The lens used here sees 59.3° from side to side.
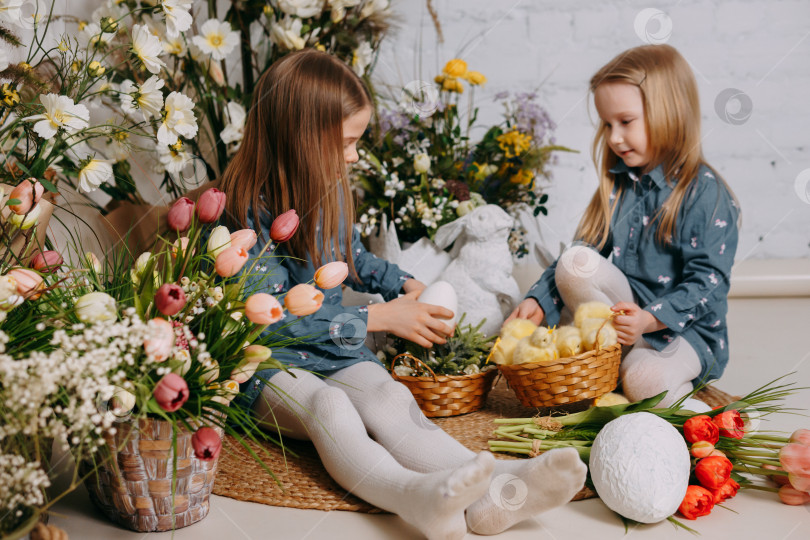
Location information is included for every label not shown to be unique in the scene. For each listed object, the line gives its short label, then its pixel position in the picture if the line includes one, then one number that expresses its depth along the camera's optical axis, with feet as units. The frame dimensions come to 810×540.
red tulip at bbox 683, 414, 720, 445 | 3.33
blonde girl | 4.49
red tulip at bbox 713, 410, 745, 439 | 3.39
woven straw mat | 3.39
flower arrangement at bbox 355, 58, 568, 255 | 5.36
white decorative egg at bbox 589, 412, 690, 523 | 3.03
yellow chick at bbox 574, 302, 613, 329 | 4.29
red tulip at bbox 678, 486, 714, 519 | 3.13
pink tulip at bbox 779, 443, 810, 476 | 3.11
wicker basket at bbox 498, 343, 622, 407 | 3.96
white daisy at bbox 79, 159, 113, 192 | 3.20
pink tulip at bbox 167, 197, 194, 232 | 2.74
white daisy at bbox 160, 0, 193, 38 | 3.29
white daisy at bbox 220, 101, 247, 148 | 5.04
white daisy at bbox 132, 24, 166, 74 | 3.24
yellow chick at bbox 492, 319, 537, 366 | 4.35
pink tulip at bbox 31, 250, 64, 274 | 2.89
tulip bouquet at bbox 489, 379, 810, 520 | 3.15
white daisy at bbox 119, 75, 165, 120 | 3.20
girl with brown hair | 3.33
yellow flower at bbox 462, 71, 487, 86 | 5.64
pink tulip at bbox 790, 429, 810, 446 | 3.18
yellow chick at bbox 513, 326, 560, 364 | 4.14
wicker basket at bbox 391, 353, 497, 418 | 4.32
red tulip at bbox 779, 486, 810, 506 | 3.23
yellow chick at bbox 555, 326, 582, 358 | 4.11
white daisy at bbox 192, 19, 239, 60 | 4.87
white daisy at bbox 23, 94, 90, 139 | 2.85
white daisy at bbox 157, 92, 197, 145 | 3.25
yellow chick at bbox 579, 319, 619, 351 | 4.10
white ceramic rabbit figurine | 5.04
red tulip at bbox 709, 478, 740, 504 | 3.21
